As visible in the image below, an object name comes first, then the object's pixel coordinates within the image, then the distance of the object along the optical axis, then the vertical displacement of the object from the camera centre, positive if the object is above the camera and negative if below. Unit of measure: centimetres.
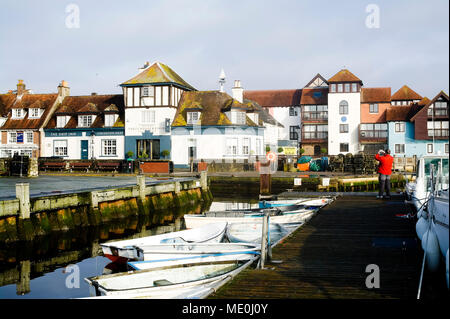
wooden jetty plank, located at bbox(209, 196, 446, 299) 776 -209
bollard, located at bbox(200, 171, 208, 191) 3441 -116
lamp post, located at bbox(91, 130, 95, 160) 5279 +286
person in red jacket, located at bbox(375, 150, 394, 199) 2064 -8
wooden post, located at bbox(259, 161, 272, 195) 3188 -137
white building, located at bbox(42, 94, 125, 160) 5362 +392
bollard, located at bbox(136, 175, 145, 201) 2617 -112
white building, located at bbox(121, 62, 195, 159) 5172 +606
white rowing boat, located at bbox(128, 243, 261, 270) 1145 -229
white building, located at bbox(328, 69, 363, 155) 7050 +770
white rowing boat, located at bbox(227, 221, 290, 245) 1583 -235
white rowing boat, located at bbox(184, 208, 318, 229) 1848 -213
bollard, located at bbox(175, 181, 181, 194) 3048 -145
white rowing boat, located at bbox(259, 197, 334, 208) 2248 -192
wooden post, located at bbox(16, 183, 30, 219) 1800 -123
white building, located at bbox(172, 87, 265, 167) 5084 +356
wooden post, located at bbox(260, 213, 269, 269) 968 -167
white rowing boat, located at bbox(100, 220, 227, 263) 1317 -228
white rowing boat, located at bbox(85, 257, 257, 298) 892 -241
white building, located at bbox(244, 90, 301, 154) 7719 +885
